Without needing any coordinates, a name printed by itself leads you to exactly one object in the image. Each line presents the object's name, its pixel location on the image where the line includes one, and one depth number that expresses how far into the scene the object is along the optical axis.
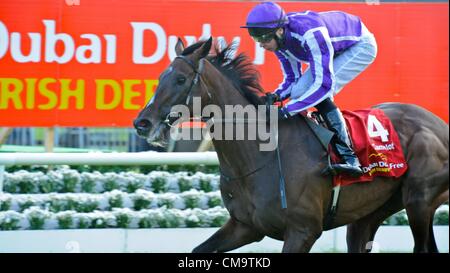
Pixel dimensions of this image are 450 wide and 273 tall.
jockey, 9.48
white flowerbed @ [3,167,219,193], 13.38
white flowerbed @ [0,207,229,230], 12.43
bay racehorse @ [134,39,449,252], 9.34
